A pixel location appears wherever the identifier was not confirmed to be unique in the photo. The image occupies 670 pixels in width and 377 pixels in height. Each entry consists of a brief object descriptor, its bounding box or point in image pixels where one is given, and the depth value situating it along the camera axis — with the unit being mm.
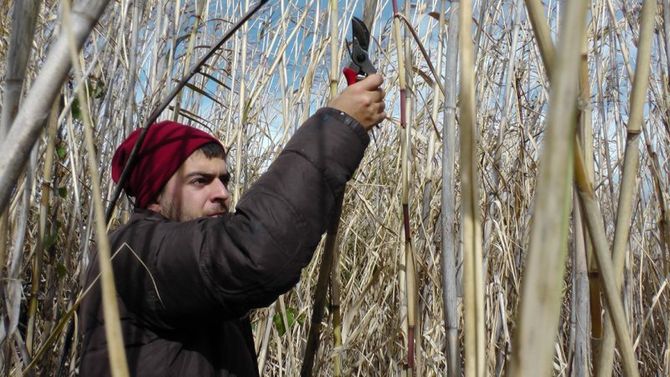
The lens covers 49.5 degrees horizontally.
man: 858
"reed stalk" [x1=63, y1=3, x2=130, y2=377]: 293
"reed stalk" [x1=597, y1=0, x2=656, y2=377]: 504
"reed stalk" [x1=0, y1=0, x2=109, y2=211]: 332
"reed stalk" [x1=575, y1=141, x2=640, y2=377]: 435
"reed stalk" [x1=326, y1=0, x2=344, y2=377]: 872
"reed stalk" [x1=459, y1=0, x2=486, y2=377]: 454
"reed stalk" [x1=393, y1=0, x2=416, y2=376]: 840
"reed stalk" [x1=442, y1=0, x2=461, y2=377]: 676
